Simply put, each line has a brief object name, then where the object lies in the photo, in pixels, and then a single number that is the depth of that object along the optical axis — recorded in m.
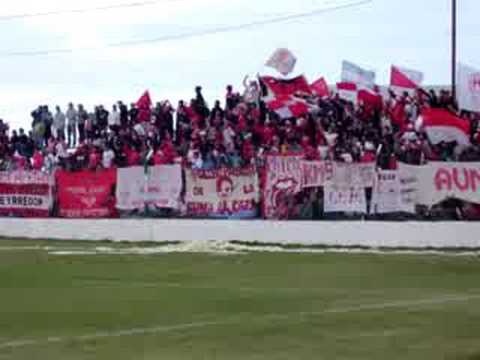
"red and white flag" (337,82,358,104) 35.44
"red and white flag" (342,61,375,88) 38.16
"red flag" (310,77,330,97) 36.38
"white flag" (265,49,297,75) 37.59
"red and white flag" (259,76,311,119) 34.69
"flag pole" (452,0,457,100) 44.16
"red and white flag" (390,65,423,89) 35.88
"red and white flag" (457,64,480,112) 32.47
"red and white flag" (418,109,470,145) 30.77
